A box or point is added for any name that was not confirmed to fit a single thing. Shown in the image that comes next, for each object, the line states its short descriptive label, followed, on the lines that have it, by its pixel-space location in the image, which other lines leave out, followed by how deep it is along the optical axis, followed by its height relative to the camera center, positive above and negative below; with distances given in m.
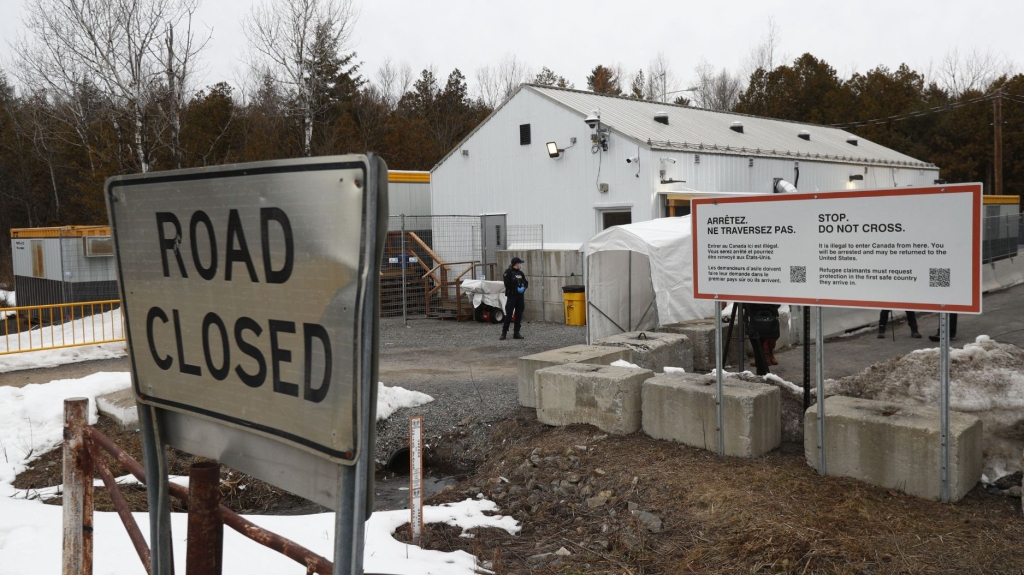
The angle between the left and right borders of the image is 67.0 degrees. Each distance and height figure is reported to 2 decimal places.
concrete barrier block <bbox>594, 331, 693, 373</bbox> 11.12 -1.54
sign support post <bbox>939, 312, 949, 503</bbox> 6.03 -1.37
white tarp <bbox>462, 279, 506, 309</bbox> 21.41 -1.21
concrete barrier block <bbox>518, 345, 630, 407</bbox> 10.03 -1.48
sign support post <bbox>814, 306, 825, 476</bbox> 6.77 -1.50
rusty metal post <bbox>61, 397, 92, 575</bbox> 3.43 -1.06
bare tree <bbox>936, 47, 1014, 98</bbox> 59.03 +11.78
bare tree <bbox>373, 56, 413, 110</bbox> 53.59 +10.95
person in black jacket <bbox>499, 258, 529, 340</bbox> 17.67 -0.95
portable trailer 22.08 -0.23
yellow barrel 20.19 -1.49
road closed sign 1.69 -0.10
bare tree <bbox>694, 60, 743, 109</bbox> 69.12 +13.93
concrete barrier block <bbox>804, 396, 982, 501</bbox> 6.14 -1.70
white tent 14.72 -0.66
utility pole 39.25 +4.85
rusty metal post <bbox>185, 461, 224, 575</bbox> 2.25 -0.78
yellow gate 16.05 -1.77
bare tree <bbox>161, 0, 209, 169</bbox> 18.28 +4.68
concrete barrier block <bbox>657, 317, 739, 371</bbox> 13.21 -1.71
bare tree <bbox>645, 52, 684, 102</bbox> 68.71 +14.20
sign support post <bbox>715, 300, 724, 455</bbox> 7.38 -1.58
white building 20.77 +2.47
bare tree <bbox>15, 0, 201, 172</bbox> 21.16 +6.25
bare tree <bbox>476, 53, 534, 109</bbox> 56.74 +11.83
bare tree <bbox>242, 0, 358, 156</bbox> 31.75 +8.56
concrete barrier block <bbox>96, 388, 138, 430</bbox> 9.61 -1.92
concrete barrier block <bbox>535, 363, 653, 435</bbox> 8.31 -1.67
